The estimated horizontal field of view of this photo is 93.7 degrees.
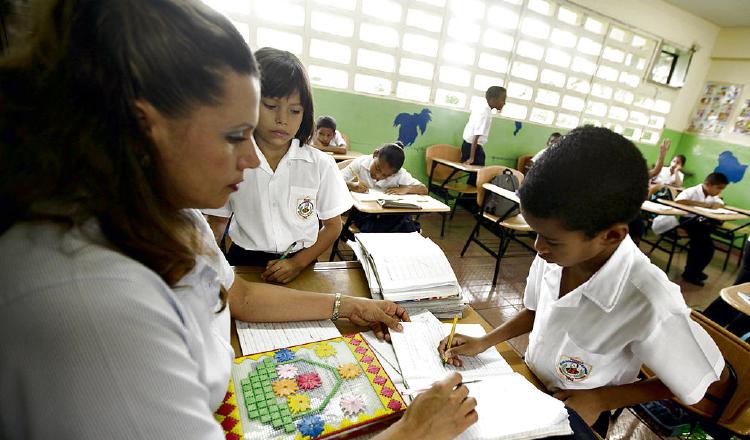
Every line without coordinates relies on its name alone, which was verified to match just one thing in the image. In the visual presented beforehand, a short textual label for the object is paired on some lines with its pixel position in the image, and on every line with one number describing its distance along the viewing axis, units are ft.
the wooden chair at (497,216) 10.48
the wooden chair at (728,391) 3.57
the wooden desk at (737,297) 5.80
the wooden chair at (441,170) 16.49
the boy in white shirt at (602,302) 2.56
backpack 11.36
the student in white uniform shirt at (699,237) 13.48
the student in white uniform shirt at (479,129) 15.66
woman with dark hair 1.02
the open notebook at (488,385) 2.18
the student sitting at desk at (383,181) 9.59
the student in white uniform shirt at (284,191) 4.00
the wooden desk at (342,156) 12.83
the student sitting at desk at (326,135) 13.11
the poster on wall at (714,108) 21.68
